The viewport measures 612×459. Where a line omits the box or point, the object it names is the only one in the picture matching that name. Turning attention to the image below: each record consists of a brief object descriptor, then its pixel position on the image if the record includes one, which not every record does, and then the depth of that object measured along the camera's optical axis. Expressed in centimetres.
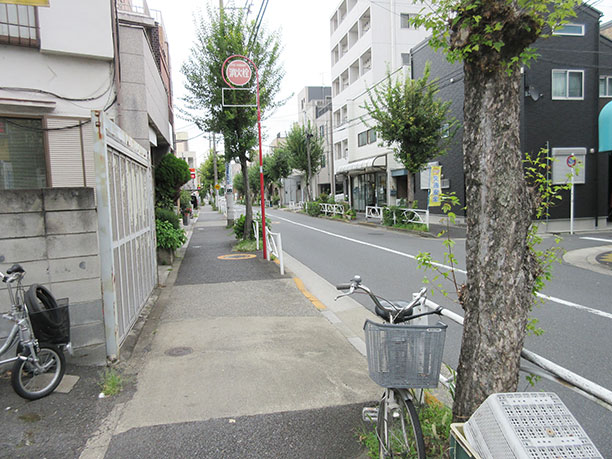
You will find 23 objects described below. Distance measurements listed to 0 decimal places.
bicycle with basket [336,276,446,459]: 236
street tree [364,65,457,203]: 1817
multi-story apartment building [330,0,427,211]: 2901
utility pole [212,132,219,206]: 2979
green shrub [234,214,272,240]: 1499
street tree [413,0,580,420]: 226
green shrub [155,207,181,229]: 1141
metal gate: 434
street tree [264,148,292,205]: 4950
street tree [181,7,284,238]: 1312
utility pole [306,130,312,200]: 3518
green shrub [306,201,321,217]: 3291
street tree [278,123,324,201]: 3688
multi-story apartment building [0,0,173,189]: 680
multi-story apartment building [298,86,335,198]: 4129
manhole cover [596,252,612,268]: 1041
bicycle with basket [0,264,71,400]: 373
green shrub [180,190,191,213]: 2784
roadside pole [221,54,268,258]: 1128
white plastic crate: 169
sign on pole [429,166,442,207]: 1780
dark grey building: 1786
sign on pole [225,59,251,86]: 1128
